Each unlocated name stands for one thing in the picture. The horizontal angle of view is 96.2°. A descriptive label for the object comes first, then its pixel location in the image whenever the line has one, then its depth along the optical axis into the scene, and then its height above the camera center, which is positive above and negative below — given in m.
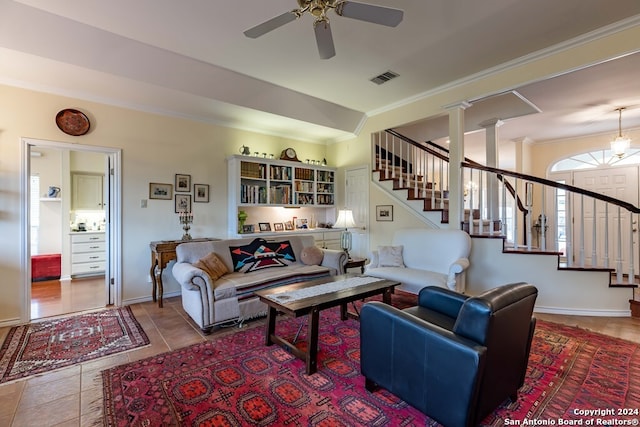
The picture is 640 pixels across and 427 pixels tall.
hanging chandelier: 4.35 +1.07
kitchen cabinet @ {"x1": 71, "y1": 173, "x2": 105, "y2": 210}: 5.47 +0.42
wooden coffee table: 2.18 -0.72
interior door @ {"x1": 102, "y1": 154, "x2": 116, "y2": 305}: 3.75 -0.11
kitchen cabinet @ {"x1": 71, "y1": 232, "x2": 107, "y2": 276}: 5.23 -0.76
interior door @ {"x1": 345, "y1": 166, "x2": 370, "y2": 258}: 5.30 +0.19
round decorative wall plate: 3.40 +1.10
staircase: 3.29 +0.07
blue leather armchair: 1.38 -0.76
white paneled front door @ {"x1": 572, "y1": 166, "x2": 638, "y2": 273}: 5.11 +0.27
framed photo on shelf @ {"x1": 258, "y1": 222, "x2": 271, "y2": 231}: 5.17 -0.23
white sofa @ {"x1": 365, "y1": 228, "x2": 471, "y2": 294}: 3.28 -0.60
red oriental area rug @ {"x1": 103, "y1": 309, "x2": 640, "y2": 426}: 1.69 -1.20
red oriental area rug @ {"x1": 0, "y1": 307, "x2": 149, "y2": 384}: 2.31 -1.22
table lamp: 4.64 -0.17
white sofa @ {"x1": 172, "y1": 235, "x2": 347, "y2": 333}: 2.85 -0.75
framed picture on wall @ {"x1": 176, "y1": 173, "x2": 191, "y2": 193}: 4.25 +0.45
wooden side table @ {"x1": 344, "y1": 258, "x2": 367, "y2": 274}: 4.15 -0.73
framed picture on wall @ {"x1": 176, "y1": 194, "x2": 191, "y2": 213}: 4.25 +0.15
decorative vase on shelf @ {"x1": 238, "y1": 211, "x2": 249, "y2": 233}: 4.67 -0.10
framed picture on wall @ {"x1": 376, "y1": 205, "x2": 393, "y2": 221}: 4.89 +0.02
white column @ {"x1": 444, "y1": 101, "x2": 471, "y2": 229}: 3.92 +0.73
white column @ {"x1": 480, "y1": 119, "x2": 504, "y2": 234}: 4.48 +1.00
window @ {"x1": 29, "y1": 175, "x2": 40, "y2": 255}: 5.32 +0.09
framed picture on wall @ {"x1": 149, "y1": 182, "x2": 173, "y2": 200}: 4.04 +0.32
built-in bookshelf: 4.63 +0.53
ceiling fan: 1.86 +1.33
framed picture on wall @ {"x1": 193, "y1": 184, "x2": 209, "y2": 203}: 4.42 +0.31
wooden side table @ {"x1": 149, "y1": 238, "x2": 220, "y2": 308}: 3.70 -0.59
